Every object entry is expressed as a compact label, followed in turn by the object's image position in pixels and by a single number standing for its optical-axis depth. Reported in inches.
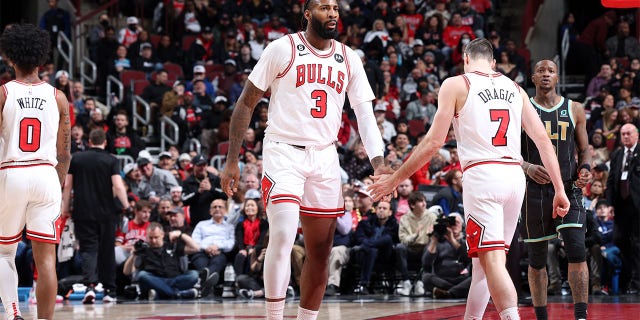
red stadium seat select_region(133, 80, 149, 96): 832.9
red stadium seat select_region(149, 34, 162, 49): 913.3
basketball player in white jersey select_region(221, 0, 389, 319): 279.3
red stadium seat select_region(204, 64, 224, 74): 878.4
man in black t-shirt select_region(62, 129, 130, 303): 535.8
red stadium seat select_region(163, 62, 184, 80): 871.1
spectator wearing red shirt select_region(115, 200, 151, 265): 592.1
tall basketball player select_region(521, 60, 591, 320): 342.3
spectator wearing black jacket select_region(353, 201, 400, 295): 569.6
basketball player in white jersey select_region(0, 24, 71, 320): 299.7
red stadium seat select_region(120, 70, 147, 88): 841.5
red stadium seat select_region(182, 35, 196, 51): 921.5
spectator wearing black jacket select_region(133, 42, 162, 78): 863.1
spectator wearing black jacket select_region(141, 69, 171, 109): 815.1
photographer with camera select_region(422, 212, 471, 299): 538.6
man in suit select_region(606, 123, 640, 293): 548.7
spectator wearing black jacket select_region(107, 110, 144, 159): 715.6
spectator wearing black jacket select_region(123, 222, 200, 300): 559.8
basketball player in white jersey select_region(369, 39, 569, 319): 270.8
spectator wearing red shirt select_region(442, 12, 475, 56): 906.1
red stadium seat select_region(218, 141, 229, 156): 745.6
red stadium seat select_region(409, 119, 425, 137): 764.0
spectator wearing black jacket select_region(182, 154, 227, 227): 622.8
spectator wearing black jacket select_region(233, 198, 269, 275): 577.6
